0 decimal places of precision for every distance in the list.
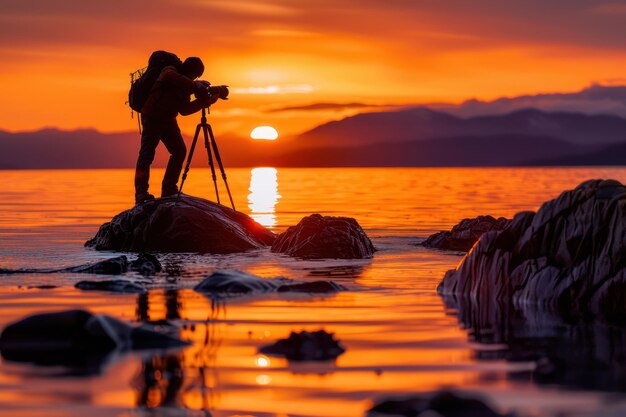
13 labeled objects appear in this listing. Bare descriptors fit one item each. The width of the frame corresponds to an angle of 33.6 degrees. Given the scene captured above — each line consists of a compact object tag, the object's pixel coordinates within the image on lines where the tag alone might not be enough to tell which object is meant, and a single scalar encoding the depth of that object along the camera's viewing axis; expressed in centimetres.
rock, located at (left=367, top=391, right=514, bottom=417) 528
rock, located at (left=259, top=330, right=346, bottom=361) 715
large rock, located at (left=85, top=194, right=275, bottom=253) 1756
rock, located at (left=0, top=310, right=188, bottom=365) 746
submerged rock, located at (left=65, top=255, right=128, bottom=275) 1330
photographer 1788
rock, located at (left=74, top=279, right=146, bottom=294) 1131
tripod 1822
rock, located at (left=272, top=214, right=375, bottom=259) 1662
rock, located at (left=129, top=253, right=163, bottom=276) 1358
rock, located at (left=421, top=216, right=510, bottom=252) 1844
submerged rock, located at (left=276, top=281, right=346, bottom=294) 1120
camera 1800
